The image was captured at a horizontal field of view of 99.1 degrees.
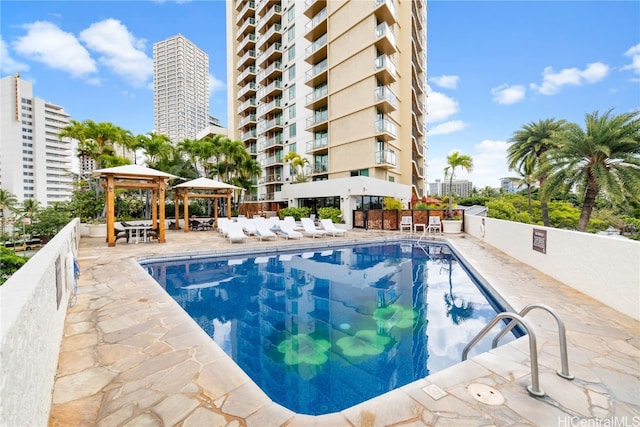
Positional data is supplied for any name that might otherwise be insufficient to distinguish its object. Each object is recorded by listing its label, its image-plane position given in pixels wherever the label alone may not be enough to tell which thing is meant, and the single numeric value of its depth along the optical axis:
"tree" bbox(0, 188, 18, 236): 41.03
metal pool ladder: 2.48
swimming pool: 3.62
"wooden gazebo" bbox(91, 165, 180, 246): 10.30
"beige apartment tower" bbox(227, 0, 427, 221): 22.03
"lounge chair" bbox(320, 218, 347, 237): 15.00
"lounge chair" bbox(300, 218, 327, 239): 14.45
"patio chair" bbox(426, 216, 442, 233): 16.53
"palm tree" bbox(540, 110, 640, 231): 11.02
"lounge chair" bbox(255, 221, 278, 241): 13.13
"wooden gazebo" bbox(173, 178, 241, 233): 14.69
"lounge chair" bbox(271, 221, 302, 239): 13.73
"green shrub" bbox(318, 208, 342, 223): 19.34
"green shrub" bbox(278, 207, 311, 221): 21.56
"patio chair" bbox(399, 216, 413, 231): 17.02
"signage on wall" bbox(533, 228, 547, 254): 7.00
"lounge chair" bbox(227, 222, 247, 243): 12.13
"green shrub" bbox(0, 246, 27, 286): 12.01
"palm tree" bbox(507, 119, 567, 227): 20.02
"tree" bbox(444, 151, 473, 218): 22.88
